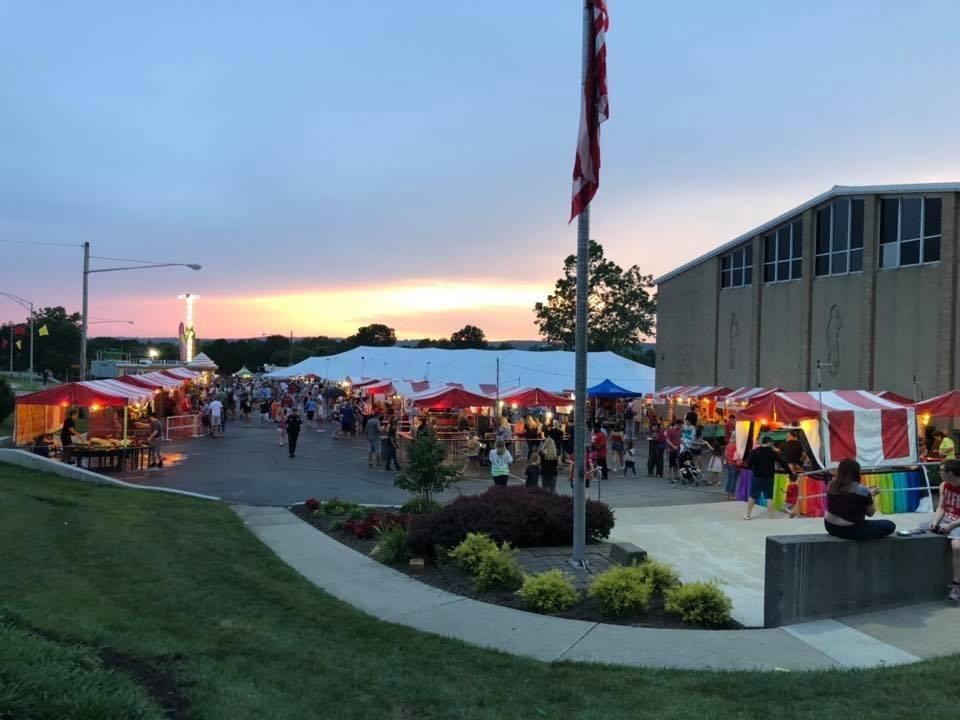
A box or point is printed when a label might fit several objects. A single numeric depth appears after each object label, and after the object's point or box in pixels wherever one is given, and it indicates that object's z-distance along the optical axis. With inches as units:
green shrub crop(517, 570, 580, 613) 292.7
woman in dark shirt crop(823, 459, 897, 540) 282.4
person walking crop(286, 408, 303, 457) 892.5
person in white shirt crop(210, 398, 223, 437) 1123.9
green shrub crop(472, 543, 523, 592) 321.1
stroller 762.8
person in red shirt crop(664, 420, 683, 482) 782.5
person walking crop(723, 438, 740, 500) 657.0
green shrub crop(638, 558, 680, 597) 303.9
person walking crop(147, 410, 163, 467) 807.5
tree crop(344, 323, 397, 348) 5218.5
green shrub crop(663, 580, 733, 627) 273.9
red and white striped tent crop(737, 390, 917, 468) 635.5
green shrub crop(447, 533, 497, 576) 343.9
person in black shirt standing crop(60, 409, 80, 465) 746.8
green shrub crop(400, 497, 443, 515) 485.2
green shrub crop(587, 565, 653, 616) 281.1
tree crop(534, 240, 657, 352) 2792.8
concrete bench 269.6
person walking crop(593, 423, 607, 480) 784.9
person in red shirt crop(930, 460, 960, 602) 290.2
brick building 920.3
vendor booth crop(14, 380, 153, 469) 762.2
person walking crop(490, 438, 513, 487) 590.9
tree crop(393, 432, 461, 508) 464.8
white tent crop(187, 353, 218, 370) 1977.1
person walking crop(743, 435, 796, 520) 532.4
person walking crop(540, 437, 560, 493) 612.7
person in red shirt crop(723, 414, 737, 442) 787.1
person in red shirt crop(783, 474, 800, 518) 539.3
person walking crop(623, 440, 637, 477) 843.4
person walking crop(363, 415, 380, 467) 860.2
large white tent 1459.2
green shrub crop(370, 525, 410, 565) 382.3
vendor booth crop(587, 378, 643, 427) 1295.5
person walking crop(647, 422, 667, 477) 827.4
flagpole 340.5
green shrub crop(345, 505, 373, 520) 489.1
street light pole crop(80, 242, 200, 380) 975.0
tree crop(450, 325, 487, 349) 4877.0
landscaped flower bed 281.1
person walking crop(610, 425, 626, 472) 885.5
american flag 327.9
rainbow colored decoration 538.9
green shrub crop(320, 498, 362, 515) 511.2
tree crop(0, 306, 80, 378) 3528.5
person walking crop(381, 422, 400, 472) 827.4
